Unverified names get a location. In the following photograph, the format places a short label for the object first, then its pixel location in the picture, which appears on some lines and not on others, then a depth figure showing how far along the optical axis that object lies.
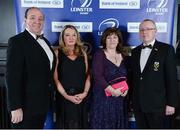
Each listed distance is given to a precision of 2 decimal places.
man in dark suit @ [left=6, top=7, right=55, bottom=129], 1.46
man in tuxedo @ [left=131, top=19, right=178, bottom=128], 1.66
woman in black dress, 1.75
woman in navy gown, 1.72
